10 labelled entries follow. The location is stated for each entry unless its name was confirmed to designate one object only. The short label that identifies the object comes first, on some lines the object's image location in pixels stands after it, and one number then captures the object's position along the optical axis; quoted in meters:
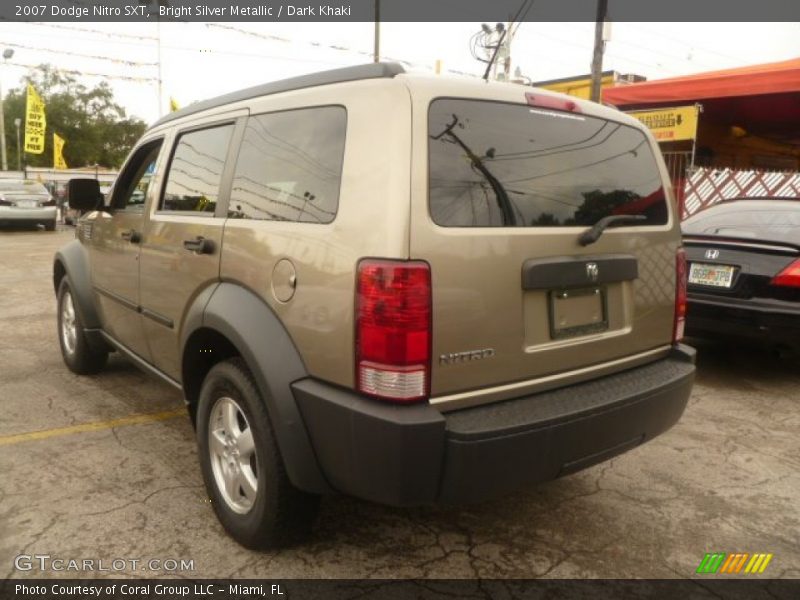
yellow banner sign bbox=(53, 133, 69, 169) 27.97
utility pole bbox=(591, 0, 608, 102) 12.77
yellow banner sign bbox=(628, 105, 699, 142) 10.38
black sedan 4.50
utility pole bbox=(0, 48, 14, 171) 30.53
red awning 9.47
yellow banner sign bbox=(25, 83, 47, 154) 24.09
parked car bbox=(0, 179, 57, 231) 16.98
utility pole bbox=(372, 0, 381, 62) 19.16
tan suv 2.01
